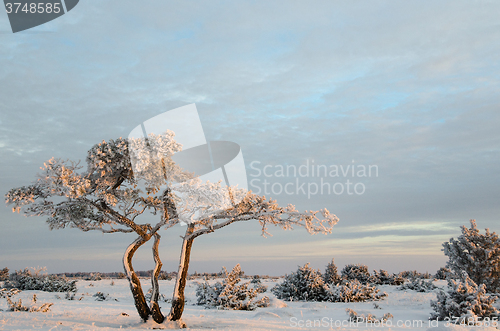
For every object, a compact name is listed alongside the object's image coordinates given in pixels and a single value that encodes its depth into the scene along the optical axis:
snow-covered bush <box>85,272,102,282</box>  34.91
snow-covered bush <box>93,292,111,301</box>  19.87
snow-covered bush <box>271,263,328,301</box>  19.42
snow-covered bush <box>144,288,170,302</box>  19.07
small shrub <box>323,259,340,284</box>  22.91
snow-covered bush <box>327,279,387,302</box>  18.28
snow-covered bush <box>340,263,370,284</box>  24.56
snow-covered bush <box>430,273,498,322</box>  11.75
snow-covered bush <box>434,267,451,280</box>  30.64
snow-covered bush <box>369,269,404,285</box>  24.83
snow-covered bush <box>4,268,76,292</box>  23.25
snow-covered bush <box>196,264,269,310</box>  16.25
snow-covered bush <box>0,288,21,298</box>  17.33
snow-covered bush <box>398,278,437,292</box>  21.64
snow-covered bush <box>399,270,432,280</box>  29.27
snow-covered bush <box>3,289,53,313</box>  12.73
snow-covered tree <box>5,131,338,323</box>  10.40
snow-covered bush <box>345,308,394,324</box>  11.84
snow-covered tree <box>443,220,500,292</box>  14.16
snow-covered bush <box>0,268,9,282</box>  30.33
